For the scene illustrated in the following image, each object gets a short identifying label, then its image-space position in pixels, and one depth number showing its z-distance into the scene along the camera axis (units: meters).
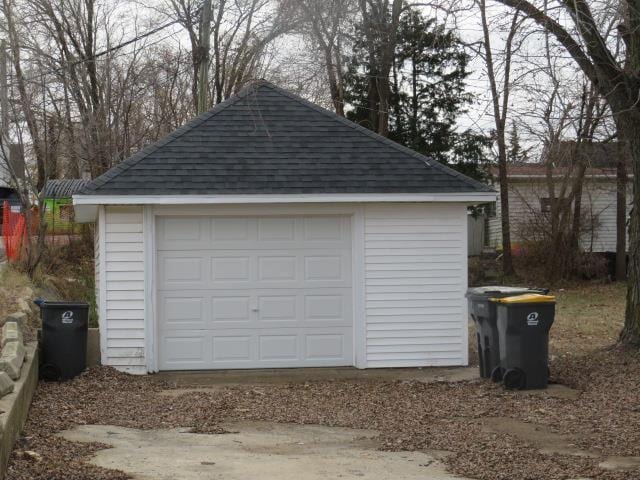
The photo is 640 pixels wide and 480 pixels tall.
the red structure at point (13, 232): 19.65
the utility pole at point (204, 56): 17.55
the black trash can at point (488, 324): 10.83
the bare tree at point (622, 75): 11.33
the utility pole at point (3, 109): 18.69
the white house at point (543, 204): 27.14
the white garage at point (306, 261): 12.38
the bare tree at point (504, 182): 24.36
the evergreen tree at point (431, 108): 26.94
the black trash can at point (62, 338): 11.07
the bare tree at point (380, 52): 22.45
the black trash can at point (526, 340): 10.38
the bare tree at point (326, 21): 12.79
